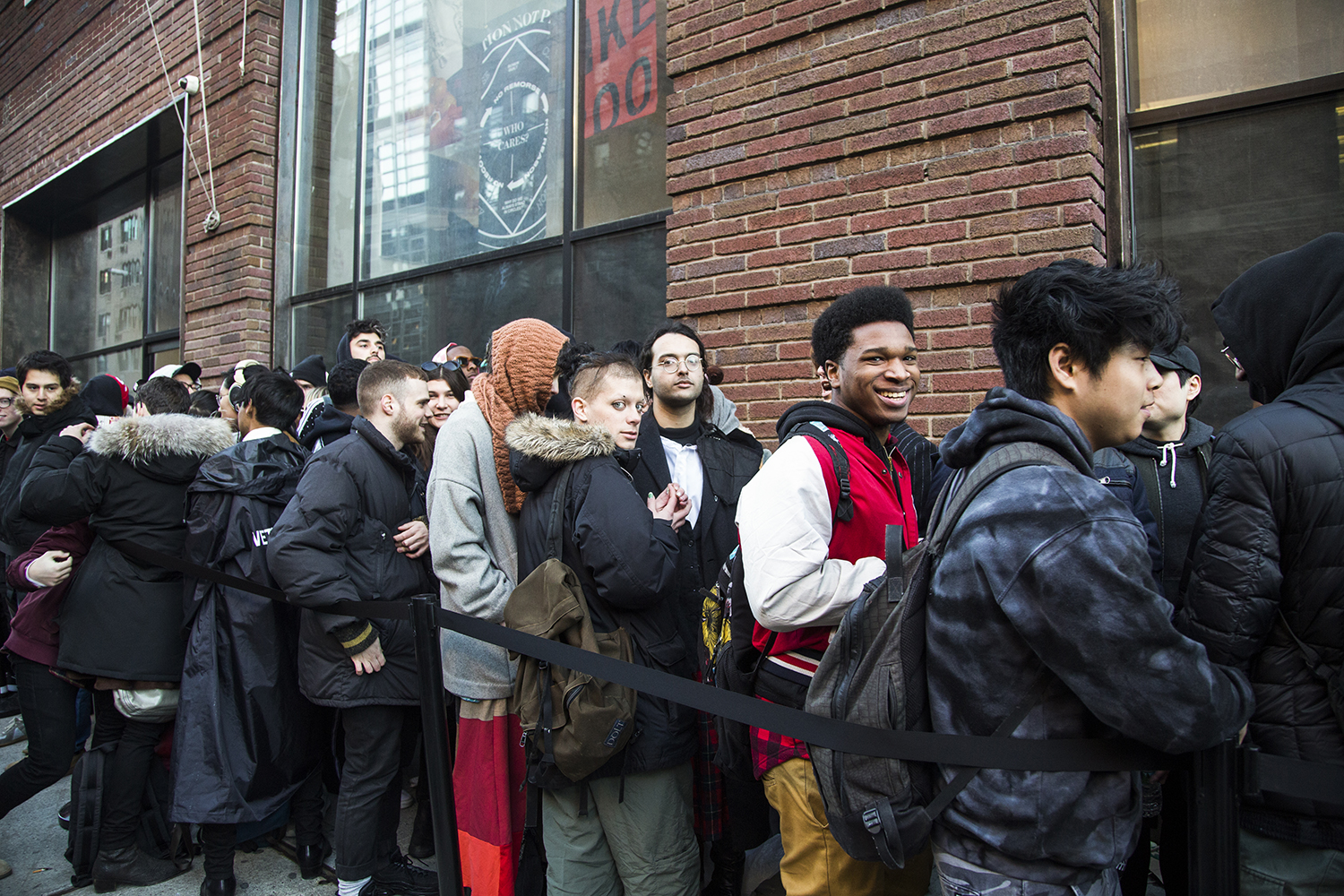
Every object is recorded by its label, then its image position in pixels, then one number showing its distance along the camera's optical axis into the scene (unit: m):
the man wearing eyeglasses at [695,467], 2.86
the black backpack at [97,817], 3.32
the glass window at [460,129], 5.79
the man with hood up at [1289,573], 1.62
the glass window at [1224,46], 3.25
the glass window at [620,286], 5.04
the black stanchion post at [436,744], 2.29
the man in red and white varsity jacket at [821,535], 1.83
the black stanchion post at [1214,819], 1.45
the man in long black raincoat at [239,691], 3.22
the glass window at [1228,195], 3.23
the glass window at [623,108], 5.11
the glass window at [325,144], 7.46
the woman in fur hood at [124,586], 3.31
